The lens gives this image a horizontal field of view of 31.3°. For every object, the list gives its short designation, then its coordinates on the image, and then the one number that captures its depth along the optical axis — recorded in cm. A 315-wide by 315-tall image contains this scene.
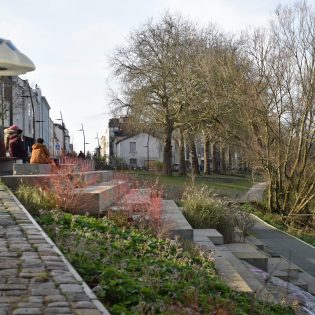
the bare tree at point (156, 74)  3881
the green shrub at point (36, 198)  996
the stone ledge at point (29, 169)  1498
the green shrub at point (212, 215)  1234
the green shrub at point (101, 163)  3911
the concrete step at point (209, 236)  1010
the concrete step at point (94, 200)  1025
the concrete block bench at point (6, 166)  1684
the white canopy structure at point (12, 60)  722
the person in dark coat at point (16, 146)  1970
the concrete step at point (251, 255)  976
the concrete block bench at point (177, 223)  941
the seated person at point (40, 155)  1655
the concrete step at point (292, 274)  946
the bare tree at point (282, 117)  2070
